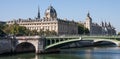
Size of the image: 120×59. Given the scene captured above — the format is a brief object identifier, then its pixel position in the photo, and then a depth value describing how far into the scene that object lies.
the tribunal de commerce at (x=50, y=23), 98.57
